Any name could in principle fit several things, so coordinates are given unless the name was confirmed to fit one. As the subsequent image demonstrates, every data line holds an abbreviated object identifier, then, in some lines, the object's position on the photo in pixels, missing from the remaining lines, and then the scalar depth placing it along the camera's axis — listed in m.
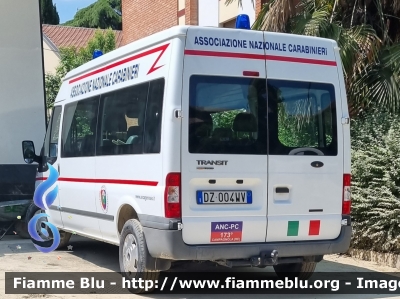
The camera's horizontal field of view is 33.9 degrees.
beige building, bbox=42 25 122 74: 41.25
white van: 6.27
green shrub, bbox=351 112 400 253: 8.95
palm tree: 10.32
